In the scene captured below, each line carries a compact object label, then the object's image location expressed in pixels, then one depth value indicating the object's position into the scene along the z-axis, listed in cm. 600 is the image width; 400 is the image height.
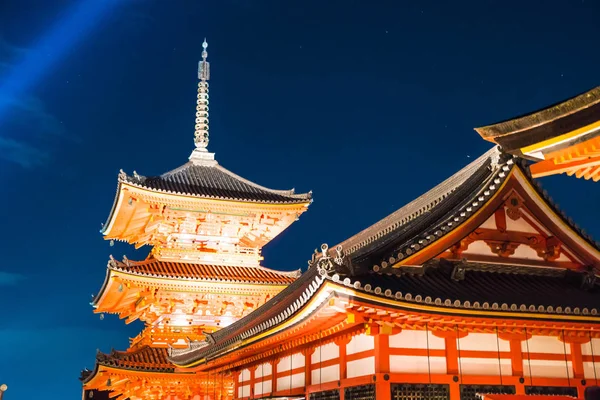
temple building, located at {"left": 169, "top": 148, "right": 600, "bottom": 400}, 1162
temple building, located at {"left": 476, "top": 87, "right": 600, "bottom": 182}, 795
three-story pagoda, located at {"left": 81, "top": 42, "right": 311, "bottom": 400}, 2595
